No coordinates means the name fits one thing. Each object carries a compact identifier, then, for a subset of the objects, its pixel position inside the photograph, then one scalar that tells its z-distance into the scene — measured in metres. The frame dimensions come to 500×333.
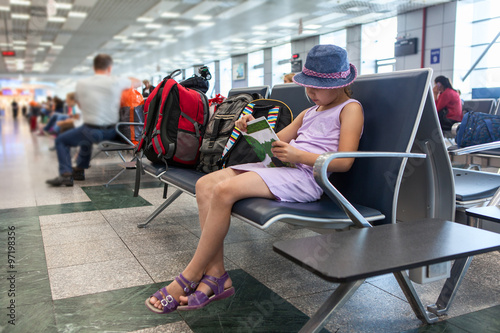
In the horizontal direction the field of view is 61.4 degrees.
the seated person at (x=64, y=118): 2.42
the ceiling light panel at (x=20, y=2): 9.68
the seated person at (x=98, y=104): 2.32
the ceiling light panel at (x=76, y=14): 9.32
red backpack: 2.31
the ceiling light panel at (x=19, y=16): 10.41
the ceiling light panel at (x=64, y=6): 9.00
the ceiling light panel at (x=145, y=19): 9.76
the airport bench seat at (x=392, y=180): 1.32
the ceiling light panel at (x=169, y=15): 10.91
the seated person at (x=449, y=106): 5.54
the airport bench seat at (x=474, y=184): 1.69
